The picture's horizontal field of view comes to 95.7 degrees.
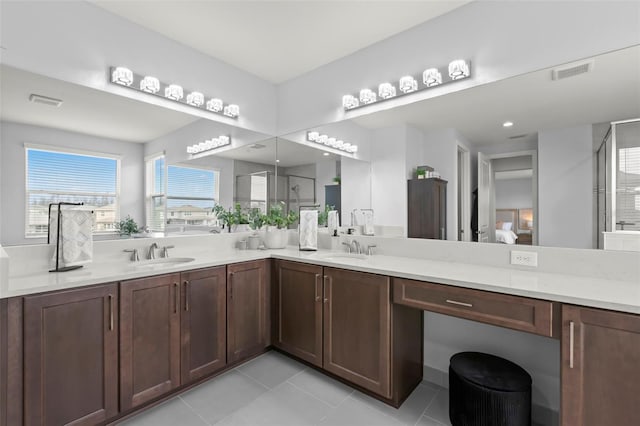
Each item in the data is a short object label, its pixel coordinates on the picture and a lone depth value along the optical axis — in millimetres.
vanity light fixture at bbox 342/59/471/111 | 2004
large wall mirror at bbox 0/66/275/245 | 1746
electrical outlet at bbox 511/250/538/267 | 1720
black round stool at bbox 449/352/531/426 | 1438
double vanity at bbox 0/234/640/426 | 1167
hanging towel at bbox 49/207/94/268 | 1711
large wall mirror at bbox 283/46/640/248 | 1501
